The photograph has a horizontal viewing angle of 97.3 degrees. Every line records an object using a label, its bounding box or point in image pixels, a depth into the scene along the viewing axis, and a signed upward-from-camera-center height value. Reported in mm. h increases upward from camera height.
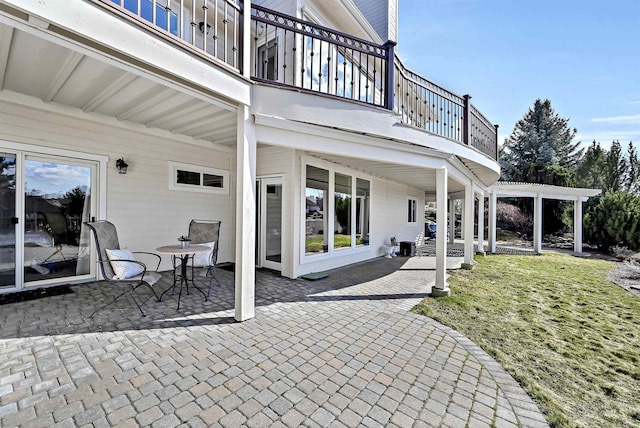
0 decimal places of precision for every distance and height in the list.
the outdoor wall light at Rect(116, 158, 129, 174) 5246 +881
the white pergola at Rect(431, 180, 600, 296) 11406 +891
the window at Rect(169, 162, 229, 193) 6152 +825
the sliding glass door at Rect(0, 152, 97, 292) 4387 -98
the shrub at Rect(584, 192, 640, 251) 12008 -225
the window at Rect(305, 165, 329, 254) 6473 +112
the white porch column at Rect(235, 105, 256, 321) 3621 +25
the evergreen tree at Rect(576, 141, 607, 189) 20922 +3582
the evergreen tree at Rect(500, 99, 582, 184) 24984 +6739
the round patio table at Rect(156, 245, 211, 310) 4127 -556
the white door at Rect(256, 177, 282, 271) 6488 -211
